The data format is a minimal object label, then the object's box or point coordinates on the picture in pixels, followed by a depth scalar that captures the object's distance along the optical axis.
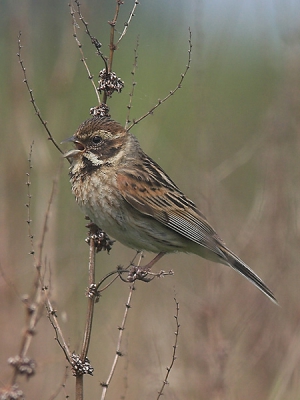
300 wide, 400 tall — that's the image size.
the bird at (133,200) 10.71
